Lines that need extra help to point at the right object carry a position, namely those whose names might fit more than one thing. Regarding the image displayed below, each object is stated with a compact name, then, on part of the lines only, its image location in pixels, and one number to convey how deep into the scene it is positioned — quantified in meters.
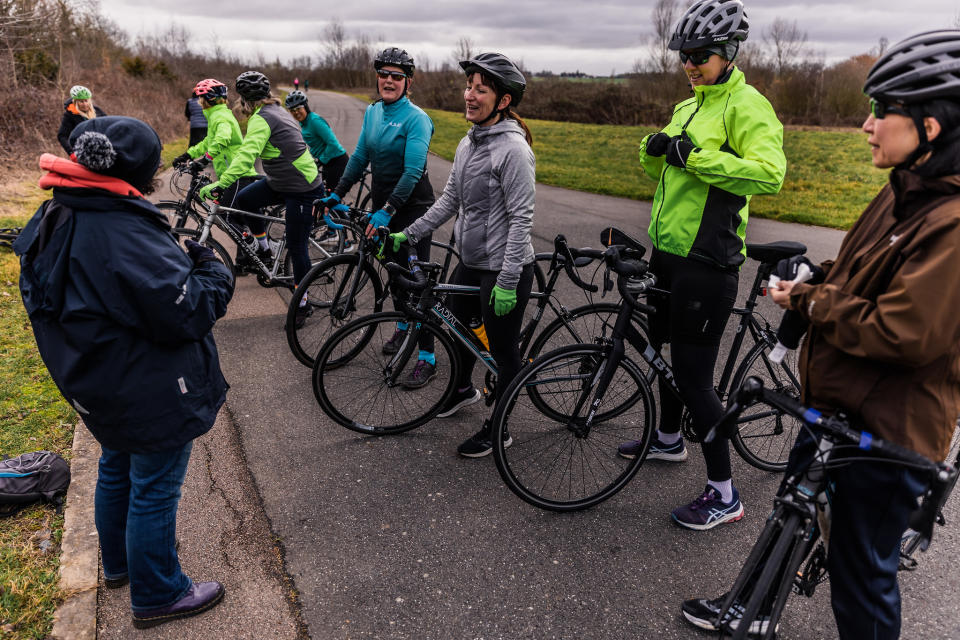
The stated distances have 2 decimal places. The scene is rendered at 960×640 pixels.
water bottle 3.91
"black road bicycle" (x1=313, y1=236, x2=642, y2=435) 3.73
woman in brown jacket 1.62
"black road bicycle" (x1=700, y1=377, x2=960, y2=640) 1.89
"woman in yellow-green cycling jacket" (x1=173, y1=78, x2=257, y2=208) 6.35
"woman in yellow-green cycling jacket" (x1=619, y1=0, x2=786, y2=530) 2.69
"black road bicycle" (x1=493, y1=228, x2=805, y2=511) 3.09
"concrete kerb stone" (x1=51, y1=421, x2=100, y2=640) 2.51
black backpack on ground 3.15
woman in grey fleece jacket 3.24
